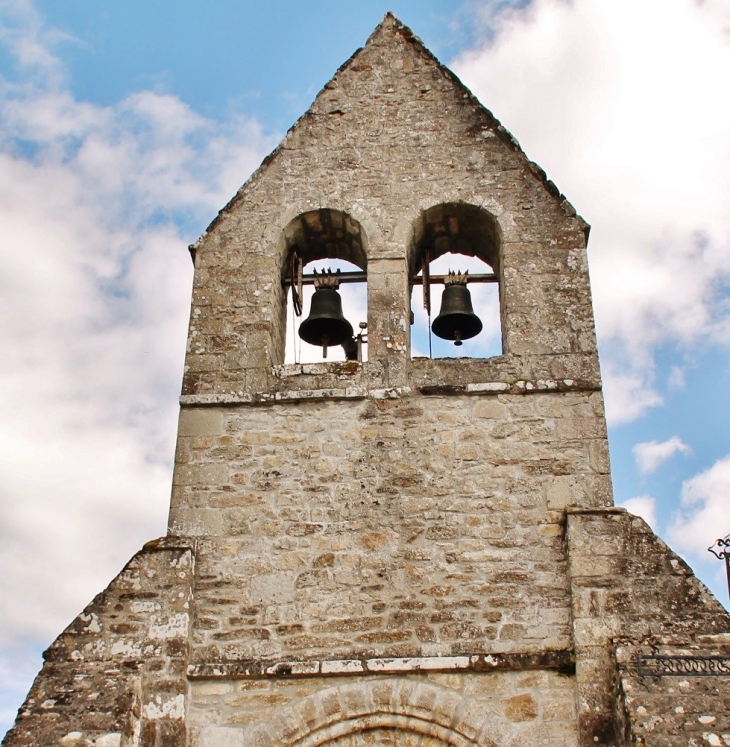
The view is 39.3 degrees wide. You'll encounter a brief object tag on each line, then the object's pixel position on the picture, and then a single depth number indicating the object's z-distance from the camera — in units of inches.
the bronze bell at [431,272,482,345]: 316.8
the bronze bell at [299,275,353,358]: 319.9
